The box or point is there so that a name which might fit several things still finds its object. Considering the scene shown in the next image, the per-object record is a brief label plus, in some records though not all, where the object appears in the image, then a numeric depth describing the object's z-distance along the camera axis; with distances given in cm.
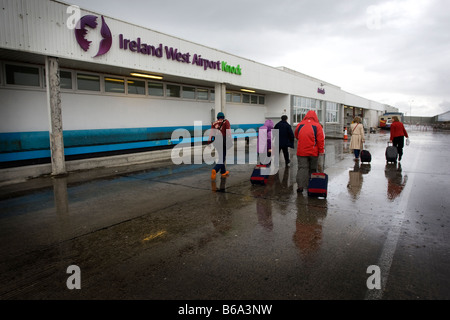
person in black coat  935
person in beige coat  1065
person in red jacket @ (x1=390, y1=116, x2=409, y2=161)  1043
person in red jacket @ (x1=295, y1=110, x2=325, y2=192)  614
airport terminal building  826
